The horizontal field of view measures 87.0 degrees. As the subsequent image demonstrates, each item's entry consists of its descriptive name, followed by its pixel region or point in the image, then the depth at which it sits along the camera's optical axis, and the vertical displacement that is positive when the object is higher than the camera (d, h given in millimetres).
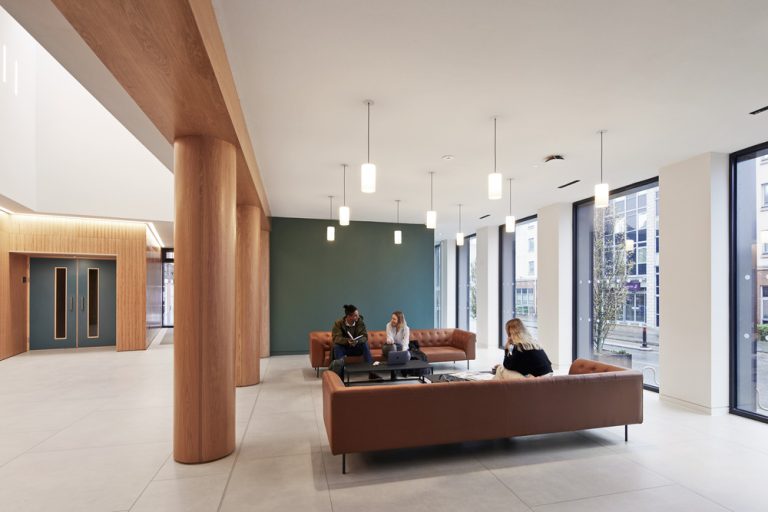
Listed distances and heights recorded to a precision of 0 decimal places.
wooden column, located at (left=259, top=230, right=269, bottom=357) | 8906 -752
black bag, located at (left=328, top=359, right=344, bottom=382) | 5754 -1543
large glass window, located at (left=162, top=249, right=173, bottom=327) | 15195 -1053
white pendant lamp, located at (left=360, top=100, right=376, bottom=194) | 3982 +817
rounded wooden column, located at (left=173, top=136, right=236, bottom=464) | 3494 -386
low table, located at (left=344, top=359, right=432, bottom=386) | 5641 -1532
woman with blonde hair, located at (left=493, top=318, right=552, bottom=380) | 4012 -996
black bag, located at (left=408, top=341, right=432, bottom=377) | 6405 -1573
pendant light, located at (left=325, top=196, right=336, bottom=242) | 7997 +524
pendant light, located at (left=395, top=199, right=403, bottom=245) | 8395 +485
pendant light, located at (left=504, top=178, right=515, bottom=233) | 5911 +536
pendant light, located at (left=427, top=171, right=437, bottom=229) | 6000 +674
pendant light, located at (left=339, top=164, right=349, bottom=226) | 5918 +671
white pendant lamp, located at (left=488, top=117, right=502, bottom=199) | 4145 +767
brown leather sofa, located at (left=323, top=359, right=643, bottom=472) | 3307 -1320
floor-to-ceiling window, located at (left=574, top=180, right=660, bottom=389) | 6254 -355
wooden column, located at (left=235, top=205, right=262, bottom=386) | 6340 -575
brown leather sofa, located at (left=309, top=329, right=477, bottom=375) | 7154 -1633
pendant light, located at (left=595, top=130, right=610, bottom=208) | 4312 +698
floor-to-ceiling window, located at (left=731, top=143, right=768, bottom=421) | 4770 -274
